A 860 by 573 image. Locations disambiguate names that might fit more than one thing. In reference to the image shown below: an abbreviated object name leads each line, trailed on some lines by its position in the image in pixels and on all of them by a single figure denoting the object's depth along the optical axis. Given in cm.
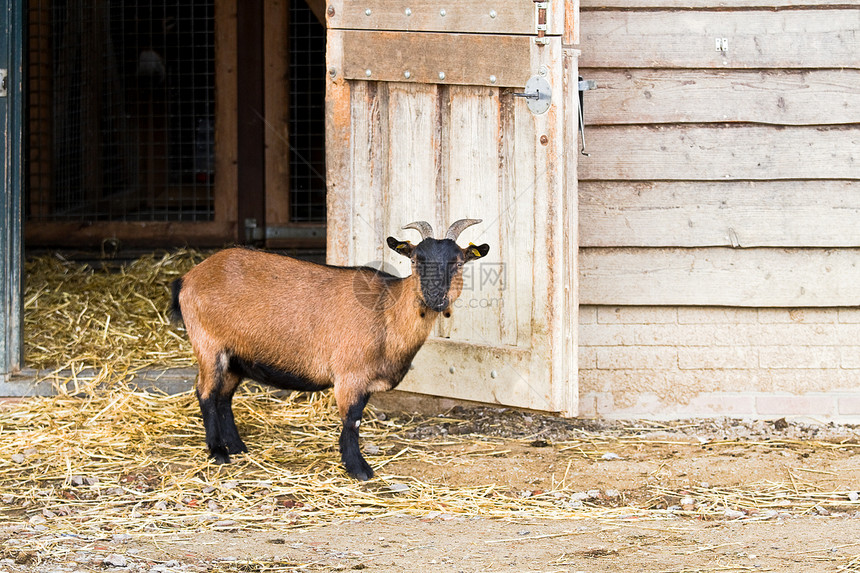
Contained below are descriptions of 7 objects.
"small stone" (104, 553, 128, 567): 776
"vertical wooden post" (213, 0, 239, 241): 1778
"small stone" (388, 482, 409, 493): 988
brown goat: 1015
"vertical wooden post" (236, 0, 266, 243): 1759
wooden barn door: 1007
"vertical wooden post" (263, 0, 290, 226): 1766
